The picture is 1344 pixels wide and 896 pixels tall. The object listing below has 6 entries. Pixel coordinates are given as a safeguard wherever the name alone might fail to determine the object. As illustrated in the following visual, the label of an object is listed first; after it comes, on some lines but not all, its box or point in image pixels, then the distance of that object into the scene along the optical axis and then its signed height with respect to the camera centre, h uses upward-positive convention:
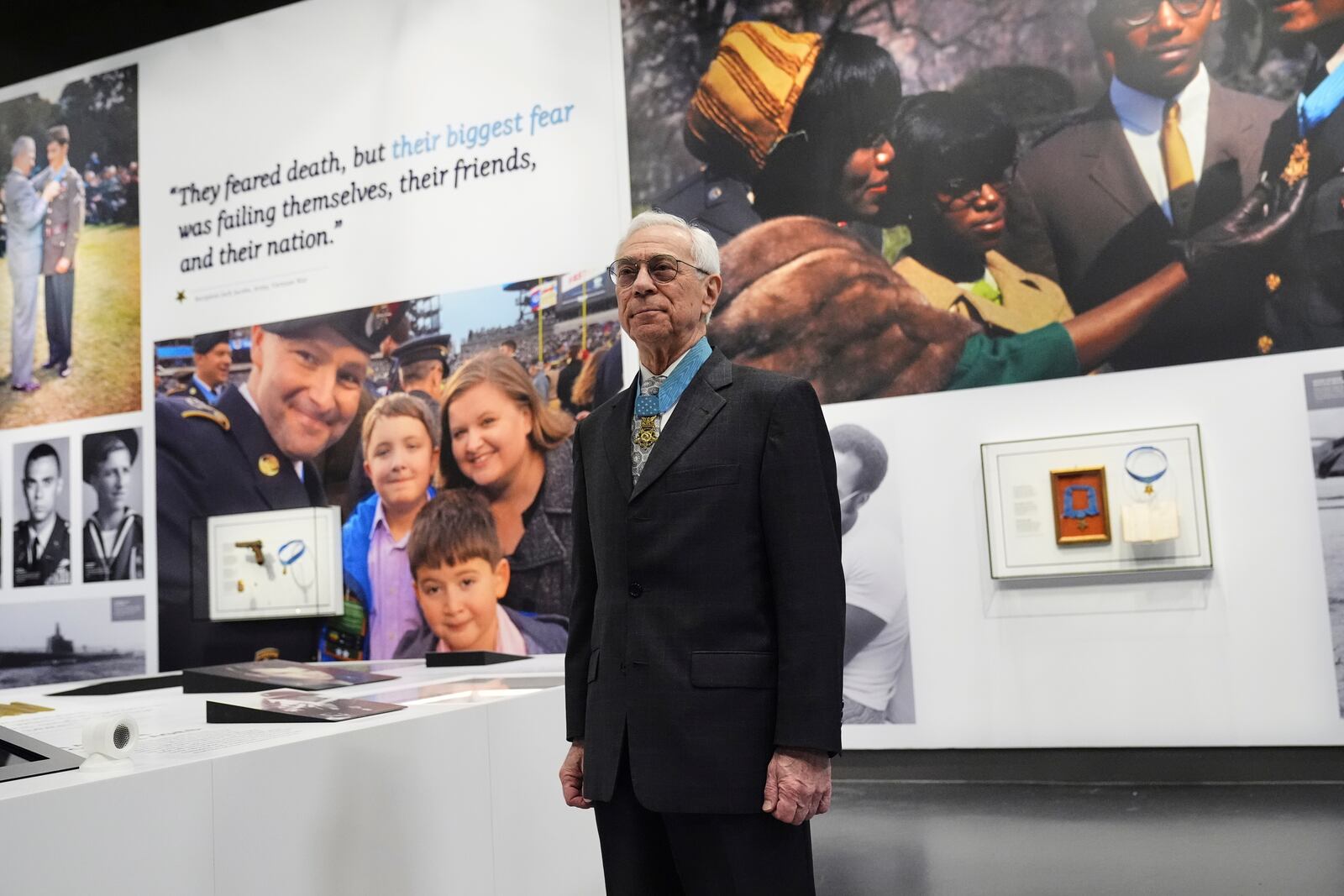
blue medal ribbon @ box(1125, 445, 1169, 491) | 5.53 +0.30
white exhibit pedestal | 2.02 -0.44
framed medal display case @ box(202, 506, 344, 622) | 7.29 +0.13
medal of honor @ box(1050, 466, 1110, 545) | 5.59 +0.17
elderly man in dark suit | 1.96 -0.08
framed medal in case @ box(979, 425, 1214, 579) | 5.47 +0.17
